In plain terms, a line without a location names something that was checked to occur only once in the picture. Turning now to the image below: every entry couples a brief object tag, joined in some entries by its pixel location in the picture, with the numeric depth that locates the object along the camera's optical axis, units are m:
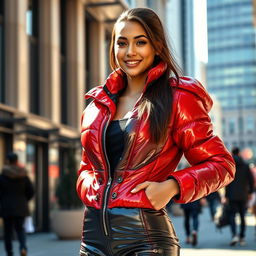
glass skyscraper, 134.75
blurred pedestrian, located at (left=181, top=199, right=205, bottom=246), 12.23
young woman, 2.24
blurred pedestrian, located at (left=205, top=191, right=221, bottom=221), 20.63
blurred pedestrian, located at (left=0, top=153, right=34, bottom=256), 10.20
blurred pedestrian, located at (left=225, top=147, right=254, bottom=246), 12.27
